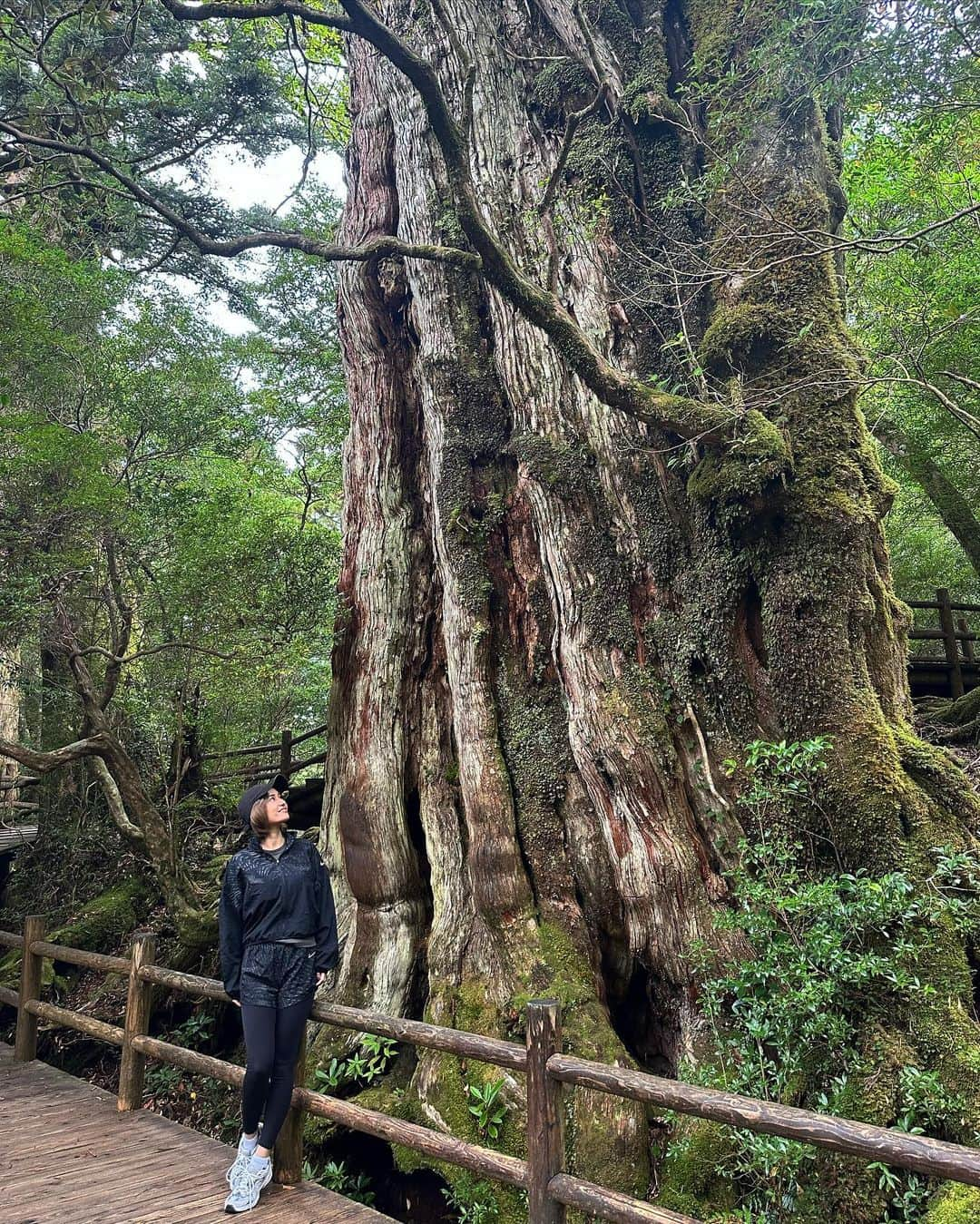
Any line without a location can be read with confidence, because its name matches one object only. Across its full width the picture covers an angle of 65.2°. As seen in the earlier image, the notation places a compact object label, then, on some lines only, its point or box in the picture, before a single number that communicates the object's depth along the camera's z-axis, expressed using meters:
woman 3.09
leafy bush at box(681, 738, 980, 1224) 2.95
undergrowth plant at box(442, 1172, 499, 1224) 3.47
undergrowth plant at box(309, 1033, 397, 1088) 4.34
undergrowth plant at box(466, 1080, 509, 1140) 3.69
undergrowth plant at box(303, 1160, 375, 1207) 4.09
